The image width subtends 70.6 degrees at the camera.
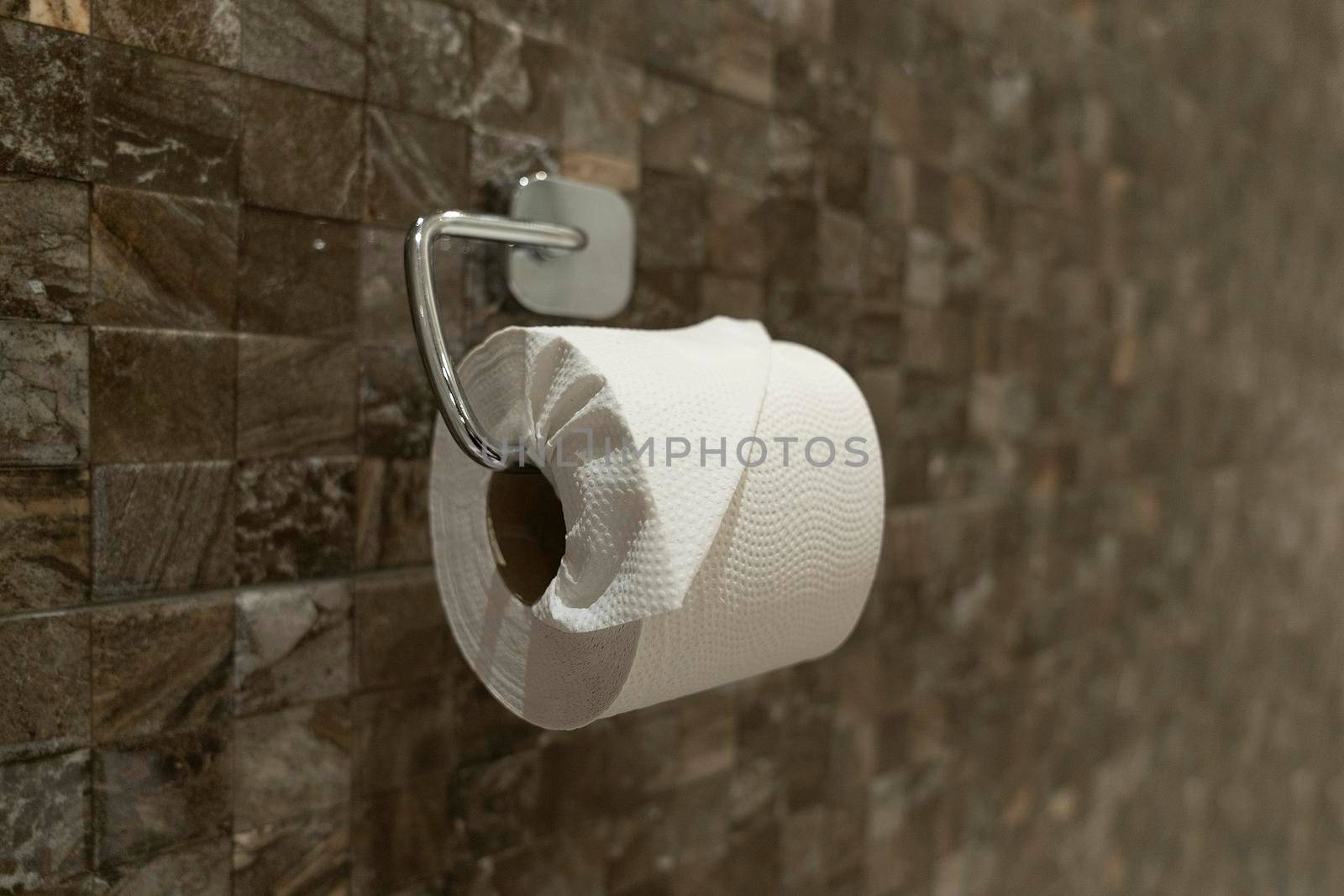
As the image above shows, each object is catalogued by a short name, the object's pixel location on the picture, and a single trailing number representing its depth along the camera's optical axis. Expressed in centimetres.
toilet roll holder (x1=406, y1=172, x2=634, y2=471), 38
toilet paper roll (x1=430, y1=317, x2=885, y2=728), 32
